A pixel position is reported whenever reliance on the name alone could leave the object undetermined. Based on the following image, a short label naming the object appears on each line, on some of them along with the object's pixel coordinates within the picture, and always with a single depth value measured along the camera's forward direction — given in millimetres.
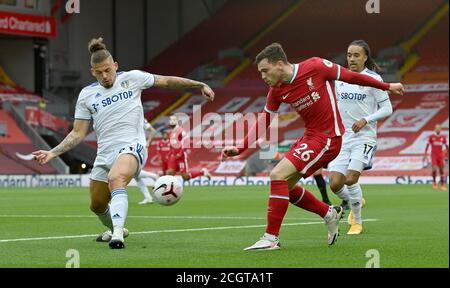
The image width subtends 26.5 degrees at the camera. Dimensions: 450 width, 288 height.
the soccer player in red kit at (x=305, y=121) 10070
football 11000
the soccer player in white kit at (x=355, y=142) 13344
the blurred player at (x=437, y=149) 34688
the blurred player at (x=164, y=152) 30141
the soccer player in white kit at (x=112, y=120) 10742
